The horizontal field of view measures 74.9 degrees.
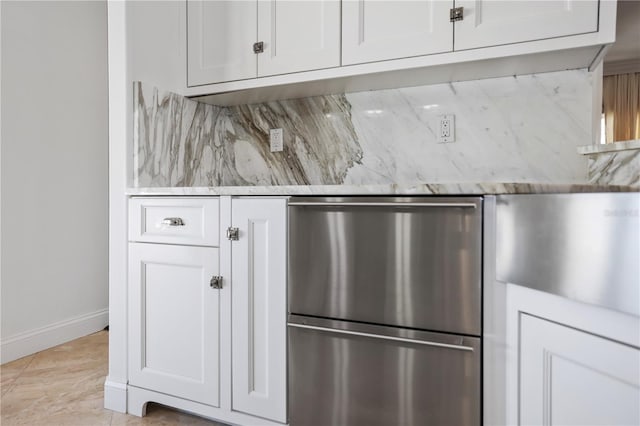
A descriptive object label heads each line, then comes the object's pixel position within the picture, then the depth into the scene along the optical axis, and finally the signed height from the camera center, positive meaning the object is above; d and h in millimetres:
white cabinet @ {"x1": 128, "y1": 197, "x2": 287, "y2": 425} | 1412 -401
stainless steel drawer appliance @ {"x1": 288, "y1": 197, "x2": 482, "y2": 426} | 1127 -318
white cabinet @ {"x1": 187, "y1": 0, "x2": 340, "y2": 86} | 1715 +719
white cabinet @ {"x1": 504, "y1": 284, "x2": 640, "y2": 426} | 663 -288
